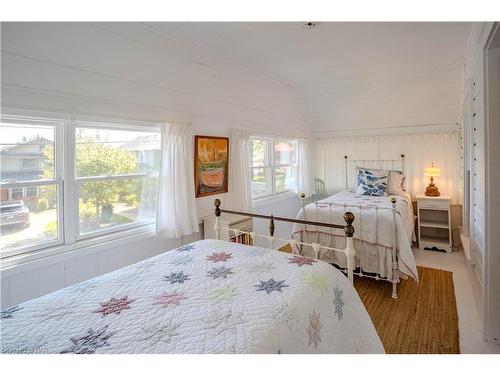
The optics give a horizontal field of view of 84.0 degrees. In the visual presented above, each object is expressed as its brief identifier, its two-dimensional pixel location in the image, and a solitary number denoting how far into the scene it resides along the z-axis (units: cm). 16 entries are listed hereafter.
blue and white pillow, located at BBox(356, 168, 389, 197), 394
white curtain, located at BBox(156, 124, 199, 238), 253
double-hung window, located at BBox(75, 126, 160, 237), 214
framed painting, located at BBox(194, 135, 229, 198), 290
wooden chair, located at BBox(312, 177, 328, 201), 506
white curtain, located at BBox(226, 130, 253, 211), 334
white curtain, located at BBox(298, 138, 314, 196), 477
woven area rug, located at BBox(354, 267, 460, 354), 190
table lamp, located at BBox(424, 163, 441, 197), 398
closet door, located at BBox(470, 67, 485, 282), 190
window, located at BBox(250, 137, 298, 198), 407
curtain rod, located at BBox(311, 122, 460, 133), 400
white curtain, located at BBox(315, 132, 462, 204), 401
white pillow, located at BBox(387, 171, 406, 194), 404
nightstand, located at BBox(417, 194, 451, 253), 378
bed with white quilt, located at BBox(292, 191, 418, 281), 265
